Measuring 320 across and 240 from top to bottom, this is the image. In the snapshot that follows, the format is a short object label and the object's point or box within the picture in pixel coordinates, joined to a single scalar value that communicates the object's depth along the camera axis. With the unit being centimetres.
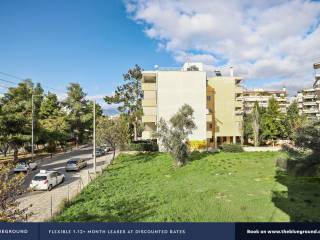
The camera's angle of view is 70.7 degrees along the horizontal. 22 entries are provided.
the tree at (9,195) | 668
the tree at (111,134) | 2756
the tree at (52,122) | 3760
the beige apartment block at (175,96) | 3513
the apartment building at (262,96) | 7983
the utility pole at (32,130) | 2920
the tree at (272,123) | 4684
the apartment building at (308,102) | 6999
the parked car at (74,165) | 2468
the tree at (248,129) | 4801
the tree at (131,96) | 4644
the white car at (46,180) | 1734
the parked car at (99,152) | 3621
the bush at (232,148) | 3234
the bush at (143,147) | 3548
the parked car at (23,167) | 2358
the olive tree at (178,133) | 2289
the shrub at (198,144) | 3560
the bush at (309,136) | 1265
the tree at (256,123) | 4058
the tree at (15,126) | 2659
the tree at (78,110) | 5282
